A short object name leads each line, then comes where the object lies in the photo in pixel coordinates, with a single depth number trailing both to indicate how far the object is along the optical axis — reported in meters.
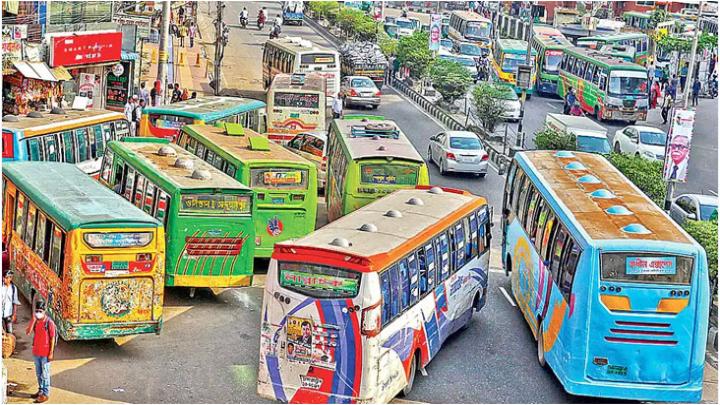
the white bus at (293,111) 34.12
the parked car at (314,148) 29.97
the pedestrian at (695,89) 50.12
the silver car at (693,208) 27.92
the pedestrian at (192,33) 59.39
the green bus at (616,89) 44.72
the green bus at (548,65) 54.59
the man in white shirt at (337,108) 41.34
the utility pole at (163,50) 35.69
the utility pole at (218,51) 45.16
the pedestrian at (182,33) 59.56
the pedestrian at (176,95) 38.75
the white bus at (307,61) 44.56
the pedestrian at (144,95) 37.72
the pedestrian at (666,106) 47.45
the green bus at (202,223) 19.95
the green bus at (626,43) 61.21
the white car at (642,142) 36.16
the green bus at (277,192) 22.55
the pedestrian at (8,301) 17.58
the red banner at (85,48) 33.94
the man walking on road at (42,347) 15.70
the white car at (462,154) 33.62
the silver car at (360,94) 46.91
